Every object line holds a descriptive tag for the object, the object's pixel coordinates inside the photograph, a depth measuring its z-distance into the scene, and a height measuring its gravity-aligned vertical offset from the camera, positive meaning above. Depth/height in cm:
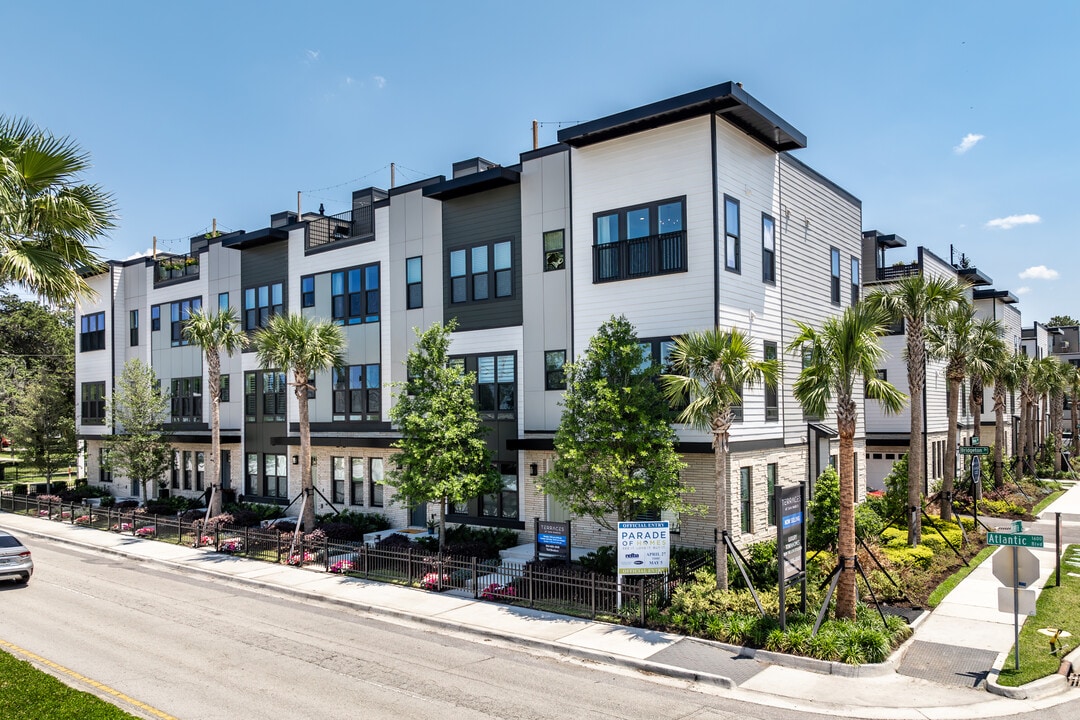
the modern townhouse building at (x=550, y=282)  2262 +369
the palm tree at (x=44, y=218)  1285 +312
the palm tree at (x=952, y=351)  2838 +115
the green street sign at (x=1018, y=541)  1465 -307
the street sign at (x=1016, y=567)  1420 -347
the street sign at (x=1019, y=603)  1426 -414
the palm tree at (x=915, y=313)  2394 +214
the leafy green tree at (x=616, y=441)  1956 -146
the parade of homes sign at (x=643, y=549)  1830 -391
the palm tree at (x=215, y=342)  3092 +186
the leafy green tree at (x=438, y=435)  2297 -146
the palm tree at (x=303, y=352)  2753 +128
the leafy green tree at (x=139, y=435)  3684 -223
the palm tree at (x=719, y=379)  1772 +8
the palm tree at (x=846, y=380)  1592 +3
